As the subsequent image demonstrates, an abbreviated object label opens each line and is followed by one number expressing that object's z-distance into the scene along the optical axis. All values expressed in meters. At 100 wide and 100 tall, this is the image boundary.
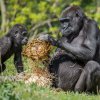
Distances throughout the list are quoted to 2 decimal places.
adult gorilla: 10.75
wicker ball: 10.56
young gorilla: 12.96
